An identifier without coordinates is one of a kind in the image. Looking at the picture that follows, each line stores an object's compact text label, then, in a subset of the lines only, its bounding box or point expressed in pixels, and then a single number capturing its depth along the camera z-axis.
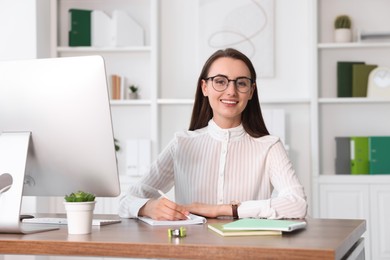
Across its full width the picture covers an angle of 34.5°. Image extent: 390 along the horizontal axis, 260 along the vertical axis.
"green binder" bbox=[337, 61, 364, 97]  4.50
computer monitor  1.72
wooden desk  1.36
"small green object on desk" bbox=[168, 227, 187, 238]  1.55
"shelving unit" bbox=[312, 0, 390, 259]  4.37
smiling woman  2.31
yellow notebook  1.55
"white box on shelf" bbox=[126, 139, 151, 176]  4.49
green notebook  1.57
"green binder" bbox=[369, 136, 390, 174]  4.35
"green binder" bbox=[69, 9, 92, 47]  4.71
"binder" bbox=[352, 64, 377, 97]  4.45
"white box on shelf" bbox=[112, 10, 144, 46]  4.64
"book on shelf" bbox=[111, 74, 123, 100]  4.62
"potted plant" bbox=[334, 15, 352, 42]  4.46
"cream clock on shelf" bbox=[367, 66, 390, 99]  4.41
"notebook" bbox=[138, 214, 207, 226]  1.85
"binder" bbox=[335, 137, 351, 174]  4.42
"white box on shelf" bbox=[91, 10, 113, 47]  4.68
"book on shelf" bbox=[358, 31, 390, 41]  4.43
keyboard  1.88
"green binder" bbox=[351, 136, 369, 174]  4.37
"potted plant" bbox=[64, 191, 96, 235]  1.63
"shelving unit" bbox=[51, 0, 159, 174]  4.63
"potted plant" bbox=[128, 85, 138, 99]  4.63
